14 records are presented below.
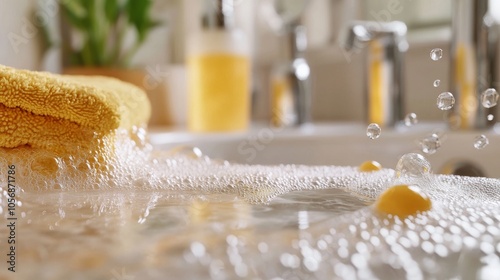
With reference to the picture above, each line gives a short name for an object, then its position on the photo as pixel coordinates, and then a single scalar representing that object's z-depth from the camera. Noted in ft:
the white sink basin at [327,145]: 2.26
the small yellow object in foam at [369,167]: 1.17
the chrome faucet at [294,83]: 2.88
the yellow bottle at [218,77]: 2.75
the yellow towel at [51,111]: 0.93
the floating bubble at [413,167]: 1.05
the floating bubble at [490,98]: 1.36
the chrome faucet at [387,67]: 2.62
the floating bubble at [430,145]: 1.30
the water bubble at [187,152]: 1.38
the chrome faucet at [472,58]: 2.33
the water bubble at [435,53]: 1.21
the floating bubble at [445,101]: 1.22
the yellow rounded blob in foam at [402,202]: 0.79
